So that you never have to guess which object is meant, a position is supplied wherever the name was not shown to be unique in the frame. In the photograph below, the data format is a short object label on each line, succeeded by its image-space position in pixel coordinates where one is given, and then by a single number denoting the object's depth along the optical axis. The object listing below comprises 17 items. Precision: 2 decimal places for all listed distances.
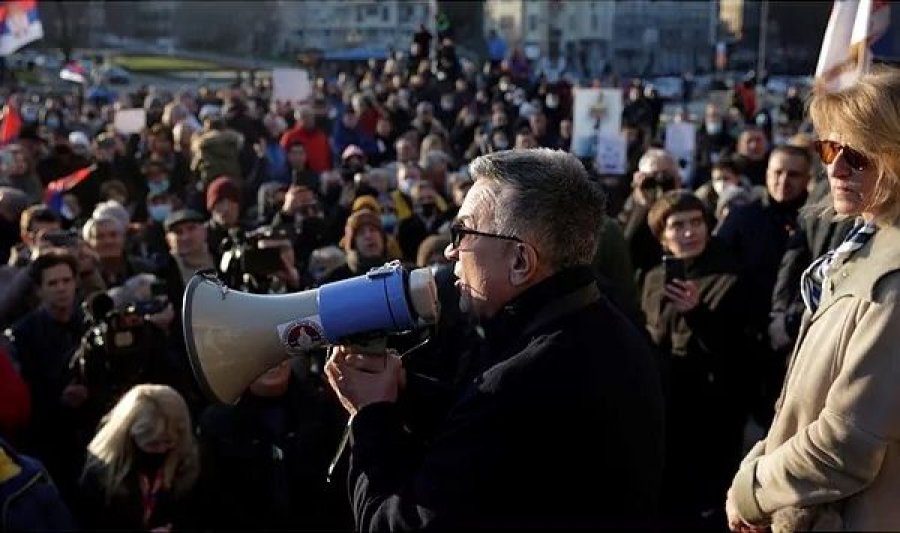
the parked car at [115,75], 39.49
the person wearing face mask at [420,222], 7.04
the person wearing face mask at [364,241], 6.05
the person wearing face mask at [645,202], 6.28
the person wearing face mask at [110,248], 6.23
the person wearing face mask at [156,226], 6.90
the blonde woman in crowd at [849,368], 2.32
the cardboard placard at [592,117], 10.22
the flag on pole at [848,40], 5.23
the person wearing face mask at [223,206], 7.05
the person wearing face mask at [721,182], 7.93
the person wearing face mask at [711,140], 12.75
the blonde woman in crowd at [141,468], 3.96
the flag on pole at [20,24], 12.69
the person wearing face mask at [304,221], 7.20
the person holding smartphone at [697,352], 4.60
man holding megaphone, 2.06
